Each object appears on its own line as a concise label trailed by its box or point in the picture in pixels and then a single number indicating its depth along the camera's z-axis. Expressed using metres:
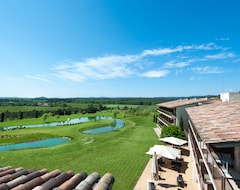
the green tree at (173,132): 31.97
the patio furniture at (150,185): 14.24
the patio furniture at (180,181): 17.12
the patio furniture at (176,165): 21.59
